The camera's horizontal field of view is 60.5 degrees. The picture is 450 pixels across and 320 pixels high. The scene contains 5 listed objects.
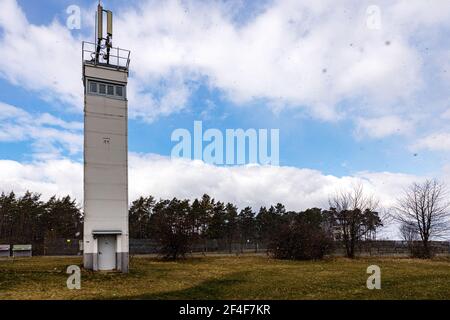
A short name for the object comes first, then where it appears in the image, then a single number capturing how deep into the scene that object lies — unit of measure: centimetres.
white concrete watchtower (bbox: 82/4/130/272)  2514
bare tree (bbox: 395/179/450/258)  4859
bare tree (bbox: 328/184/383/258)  4477
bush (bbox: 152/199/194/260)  3903
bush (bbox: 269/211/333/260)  3953
